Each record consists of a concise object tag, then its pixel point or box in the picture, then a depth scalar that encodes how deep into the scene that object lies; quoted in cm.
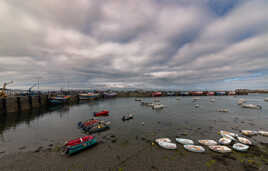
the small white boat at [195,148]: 1183
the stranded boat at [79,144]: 1177
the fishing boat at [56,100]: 4772
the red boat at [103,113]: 3062
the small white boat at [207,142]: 1335
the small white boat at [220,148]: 1166
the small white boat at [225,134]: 1556
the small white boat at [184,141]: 1378
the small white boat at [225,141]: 1344
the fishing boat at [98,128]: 1814
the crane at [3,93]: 3914
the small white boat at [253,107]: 3994
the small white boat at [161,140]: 1417
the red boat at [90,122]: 2046
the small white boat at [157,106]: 4170
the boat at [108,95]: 9394
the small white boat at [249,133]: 1631
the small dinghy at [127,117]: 2566
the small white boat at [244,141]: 1329
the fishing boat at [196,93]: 12056
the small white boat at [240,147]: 1169
